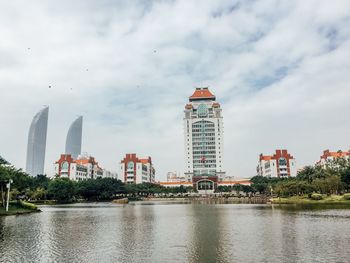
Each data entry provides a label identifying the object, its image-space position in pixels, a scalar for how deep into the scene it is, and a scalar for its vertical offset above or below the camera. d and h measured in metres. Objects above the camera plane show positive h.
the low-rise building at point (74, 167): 156.12 +13.19
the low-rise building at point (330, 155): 154.12 +17.57
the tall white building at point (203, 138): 179.00 +30.40
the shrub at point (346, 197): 67.11 -1.07
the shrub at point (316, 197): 71.00 -1.06
